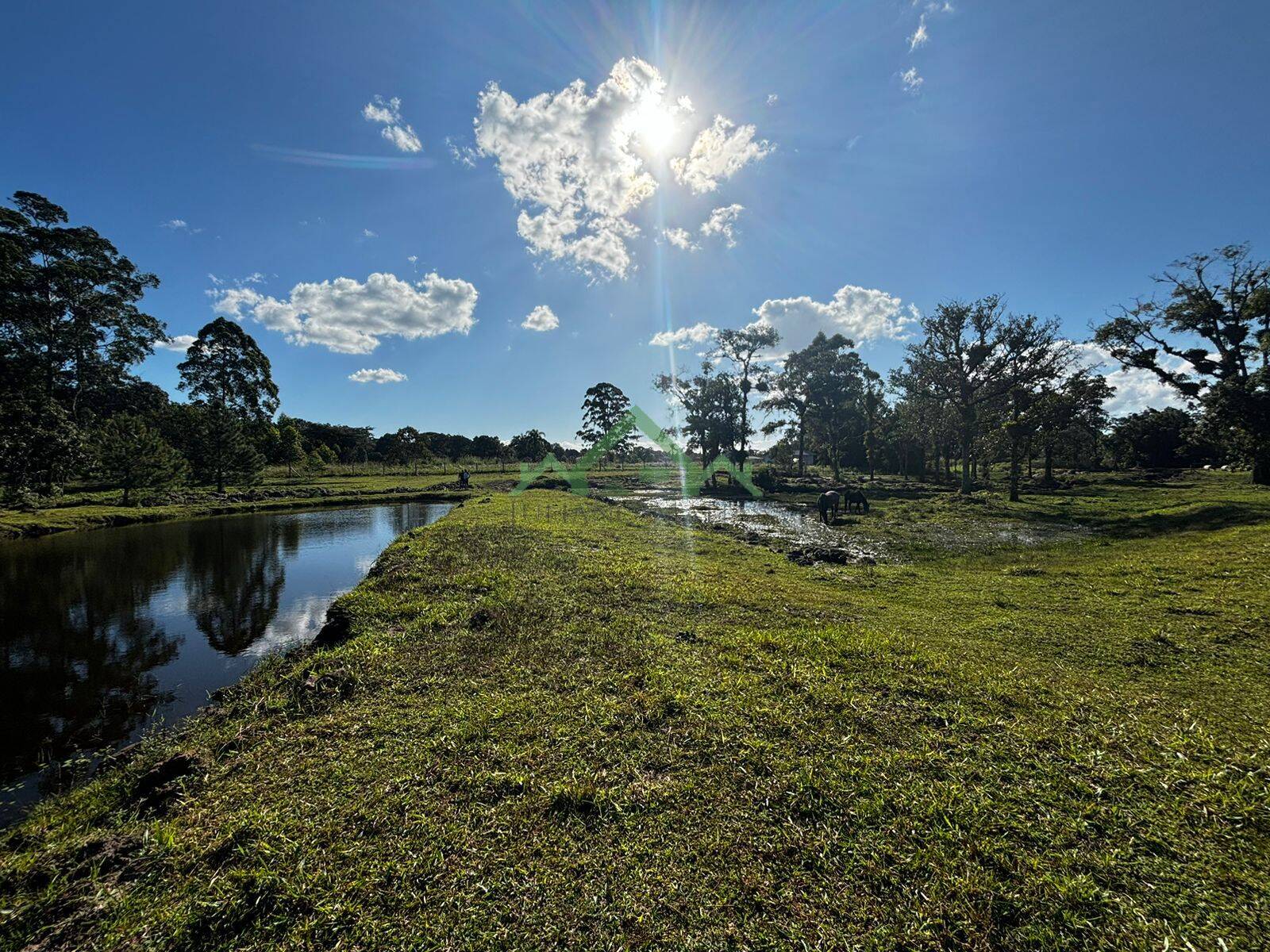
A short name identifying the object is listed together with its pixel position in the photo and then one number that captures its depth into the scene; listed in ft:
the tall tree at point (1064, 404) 96.37
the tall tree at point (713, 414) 158.51
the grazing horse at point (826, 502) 78.18
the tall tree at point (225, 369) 166.21
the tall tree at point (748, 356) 154.20
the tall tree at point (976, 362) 97.71
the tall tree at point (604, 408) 267.80
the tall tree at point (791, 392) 159.74
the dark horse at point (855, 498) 86.69
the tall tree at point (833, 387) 158.20
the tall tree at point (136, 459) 101.09
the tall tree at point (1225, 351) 69.51
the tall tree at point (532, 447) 268.62
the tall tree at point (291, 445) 198.49
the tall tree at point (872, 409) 166.50
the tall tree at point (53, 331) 72.74
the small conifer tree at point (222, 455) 127.54
